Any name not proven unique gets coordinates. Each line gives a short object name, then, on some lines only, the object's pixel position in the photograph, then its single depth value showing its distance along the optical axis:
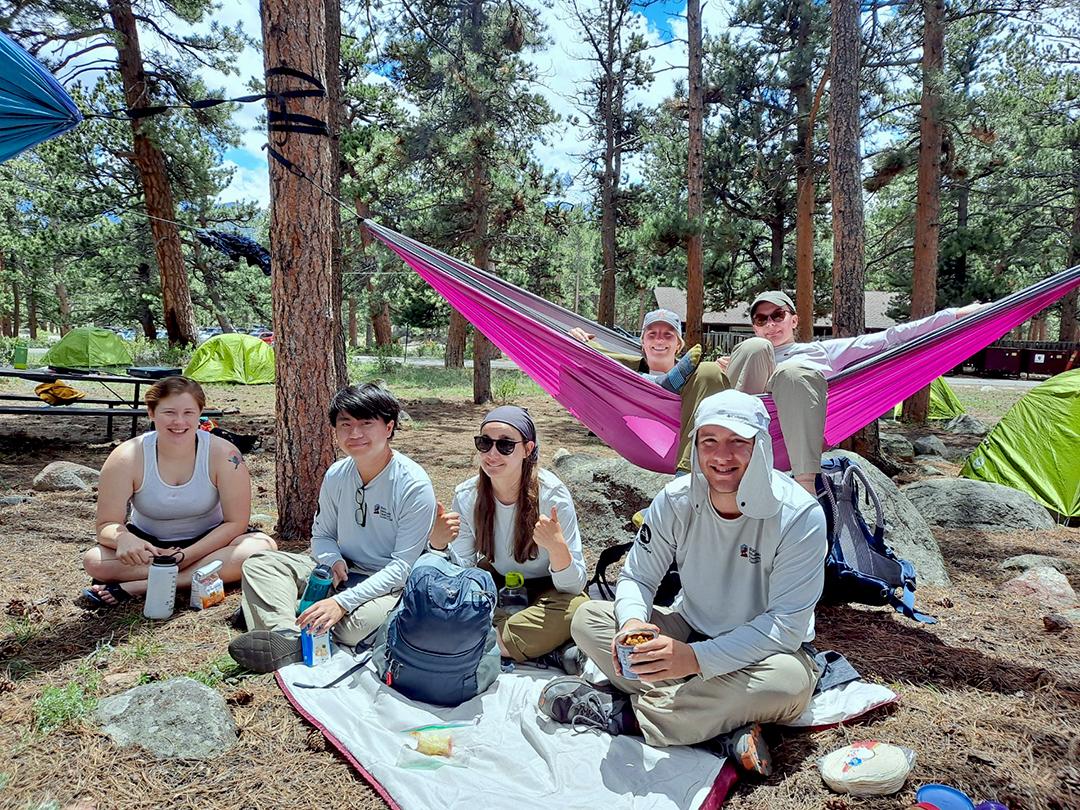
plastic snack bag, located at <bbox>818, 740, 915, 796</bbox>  1.40
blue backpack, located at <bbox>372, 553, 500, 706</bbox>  1.68
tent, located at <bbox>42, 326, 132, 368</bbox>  8.29
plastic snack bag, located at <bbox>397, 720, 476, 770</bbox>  1.49
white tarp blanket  1.38
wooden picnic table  4.18
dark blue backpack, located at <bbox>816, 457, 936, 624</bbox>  2.15
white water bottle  2.21
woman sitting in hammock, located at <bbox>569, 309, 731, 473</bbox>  2.53
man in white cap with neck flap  1.49
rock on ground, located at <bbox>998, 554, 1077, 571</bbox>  2.91
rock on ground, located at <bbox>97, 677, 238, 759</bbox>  1.52
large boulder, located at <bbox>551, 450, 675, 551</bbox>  3.23
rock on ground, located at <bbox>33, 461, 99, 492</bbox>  3.85
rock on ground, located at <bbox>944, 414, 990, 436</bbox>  7.29
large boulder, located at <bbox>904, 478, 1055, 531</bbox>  3.65
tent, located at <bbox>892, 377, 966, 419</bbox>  8.30
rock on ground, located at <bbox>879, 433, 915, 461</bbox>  5.81
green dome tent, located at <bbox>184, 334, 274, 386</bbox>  9.39
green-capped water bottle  2.03
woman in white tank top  2.23
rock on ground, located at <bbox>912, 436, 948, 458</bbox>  5.87
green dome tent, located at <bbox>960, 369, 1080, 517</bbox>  3.94
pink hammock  2.61
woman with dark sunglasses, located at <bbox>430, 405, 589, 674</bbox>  1.93
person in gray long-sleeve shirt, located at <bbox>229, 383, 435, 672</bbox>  1.93
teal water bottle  1.95
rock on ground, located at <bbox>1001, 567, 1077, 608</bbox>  2.56
